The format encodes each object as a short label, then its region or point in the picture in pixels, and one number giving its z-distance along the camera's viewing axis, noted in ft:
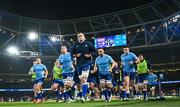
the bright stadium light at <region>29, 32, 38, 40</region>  149.07
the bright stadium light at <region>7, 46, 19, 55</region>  143.33
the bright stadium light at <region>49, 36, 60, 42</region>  158.92
